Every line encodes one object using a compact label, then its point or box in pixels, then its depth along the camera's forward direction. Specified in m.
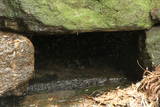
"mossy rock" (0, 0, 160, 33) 2.62
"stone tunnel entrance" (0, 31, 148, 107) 3.14
